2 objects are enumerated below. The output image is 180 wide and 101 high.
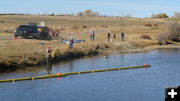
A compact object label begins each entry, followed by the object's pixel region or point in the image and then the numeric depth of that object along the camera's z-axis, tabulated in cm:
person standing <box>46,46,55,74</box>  3895
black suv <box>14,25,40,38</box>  5325
